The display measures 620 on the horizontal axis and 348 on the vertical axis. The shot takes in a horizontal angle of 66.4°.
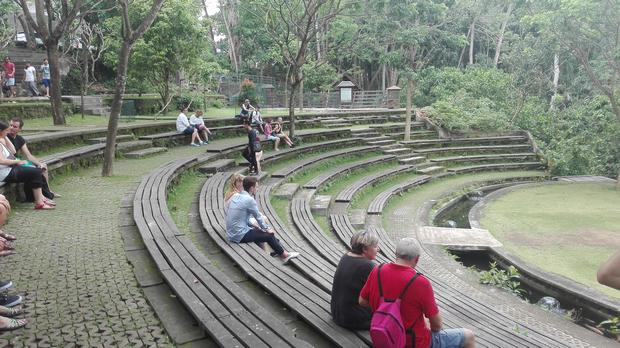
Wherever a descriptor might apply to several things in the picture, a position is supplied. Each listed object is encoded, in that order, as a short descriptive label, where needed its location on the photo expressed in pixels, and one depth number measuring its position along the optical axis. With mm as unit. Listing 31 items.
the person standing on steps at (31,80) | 16938
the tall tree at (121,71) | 8289
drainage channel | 6577
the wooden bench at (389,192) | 11156
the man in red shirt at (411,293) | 3129
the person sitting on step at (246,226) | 5734
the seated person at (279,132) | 14650
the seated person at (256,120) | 15289
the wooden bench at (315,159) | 12049
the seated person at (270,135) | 14430
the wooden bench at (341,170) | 11982
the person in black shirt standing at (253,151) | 10820
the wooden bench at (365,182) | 11641
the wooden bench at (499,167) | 17234
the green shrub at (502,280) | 7551
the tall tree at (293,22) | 14078
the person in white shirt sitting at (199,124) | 13973
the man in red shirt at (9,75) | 16141
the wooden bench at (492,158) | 17781
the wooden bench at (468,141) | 19031
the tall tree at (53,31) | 11316
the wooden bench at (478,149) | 18591
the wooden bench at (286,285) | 3559
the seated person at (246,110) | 15969
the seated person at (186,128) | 13742
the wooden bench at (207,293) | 3240
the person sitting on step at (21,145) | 6824
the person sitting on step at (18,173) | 6203
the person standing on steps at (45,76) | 17484
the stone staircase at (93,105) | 17172
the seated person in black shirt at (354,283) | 3615
